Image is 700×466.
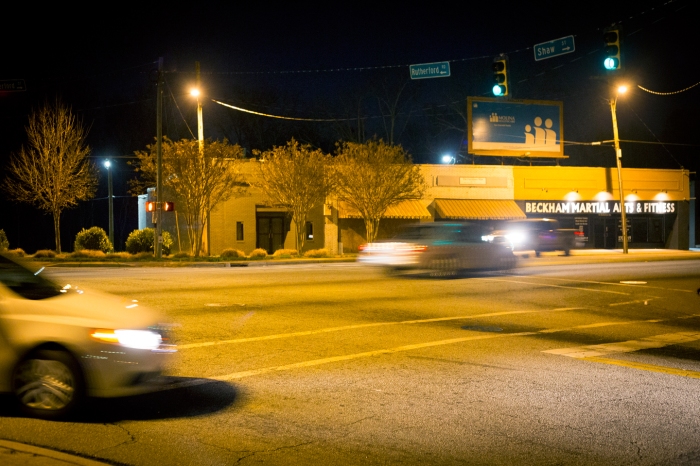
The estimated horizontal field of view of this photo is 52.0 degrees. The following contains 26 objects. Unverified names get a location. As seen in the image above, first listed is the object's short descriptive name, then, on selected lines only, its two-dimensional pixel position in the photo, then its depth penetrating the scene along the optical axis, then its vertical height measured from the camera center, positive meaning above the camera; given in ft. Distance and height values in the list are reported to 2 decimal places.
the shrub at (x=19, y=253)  114.44 -3.03
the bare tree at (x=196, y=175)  116.78 +9.30
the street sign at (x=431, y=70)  72.69 +15.97
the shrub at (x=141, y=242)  123.34 -1.67
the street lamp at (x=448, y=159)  182.29 +17.60
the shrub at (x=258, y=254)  114.93 -3.88
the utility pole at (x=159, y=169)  106.01 +9.40
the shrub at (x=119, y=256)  110.77 -3.67
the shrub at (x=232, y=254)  114.57 -3.78
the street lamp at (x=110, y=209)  154.68 +5.16
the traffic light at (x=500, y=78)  68.80 +14.26
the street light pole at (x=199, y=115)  110.42 +18.44
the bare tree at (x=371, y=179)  129.18 +8.91
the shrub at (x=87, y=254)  111.41 -3.33
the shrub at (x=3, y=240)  125.52 -0.98
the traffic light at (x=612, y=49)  61.11 +14.95
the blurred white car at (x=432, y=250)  68.74 -2.14
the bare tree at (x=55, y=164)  129.08 +12.77
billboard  155.53 +21.86
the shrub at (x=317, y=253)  119.88 -4.02
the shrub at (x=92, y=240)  123.85 -1.21
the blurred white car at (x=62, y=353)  21.17 -3.57
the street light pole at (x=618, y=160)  120.67 +11.37
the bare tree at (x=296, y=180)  123.85 +8.64
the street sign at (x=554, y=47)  65.10 +16.39
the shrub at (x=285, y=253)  117.91 -4.01
